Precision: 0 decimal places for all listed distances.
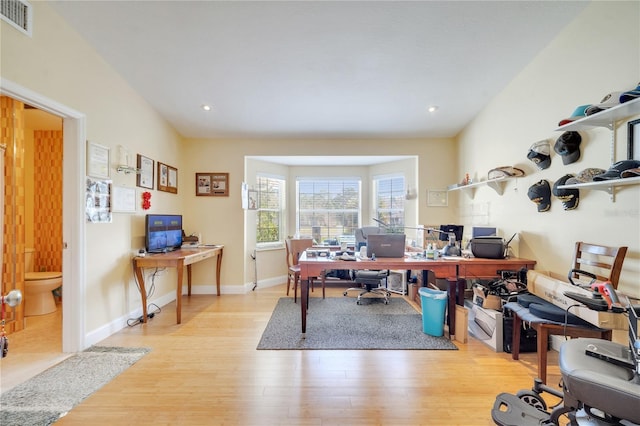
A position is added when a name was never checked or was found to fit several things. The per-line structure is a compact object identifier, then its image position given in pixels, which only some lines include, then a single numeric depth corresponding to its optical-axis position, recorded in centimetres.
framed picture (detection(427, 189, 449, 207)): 425
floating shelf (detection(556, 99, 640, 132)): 167
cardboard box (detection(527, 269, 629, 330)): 172
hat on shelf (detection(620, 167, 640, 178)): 159
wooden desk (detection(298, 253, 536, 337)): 260
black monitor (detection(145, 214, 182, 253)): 307
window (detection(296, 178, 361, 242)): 520
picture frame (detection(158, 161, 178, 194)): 353
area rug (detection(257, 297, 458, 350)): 248
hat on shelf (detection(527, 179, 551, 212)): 251
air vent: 177
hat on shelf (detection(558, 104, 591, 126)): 194
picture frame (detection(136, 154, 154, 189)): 312
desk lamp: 294
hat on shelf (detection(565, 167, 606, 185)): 198
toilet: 298
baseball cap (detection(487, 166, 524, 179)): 286
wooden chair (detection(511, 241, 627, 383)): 182
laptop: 279
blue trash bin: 264
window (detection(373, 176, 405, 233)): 476
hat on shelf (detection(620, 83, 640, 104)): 162
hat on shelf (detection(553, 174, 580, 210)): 224
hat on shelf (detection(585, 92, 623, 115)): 175
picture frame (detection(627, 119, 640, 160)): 178
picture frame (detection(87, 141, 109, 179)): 244
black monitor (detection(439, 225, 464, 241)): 329
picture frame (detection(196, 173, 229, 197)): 418
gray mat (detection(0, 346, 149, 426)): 160
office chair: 376
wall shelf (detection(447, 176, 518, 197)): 302
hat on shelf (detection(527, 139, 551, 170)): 250
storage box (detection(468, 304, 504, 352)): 240
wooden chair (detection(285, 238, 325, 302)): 397
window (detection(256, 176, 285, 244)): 469
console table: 291
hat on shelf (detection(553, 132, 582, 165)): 222
